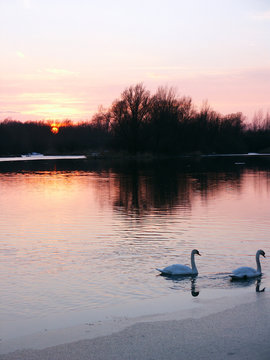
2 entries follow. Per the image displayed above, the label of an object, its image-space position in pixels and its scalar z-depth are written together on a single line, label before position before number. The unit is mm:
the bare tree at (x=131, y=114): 87062
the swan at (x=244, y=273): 11281
